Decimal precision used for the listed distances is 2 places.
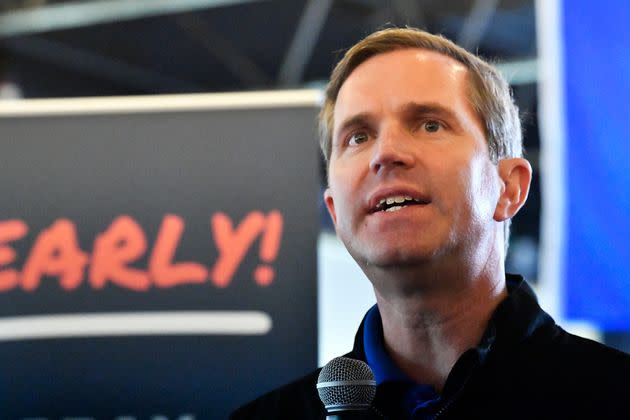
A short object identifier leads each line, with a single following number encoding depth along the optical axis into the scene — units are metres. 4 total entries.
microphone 3.04
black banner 3.55
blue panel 3.90
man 3.13
